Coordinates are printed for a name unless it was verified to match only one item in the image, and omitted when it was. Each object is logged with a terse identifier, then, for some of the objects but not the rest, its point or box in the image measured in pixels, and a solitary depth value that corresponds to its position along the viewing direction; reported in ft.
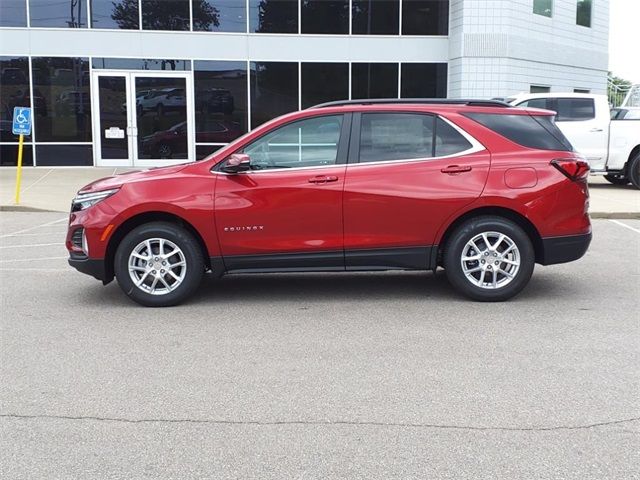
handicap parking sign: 44.11
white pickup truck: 52.03
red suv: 21.27
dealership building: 65.16
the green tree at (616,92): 85.97
